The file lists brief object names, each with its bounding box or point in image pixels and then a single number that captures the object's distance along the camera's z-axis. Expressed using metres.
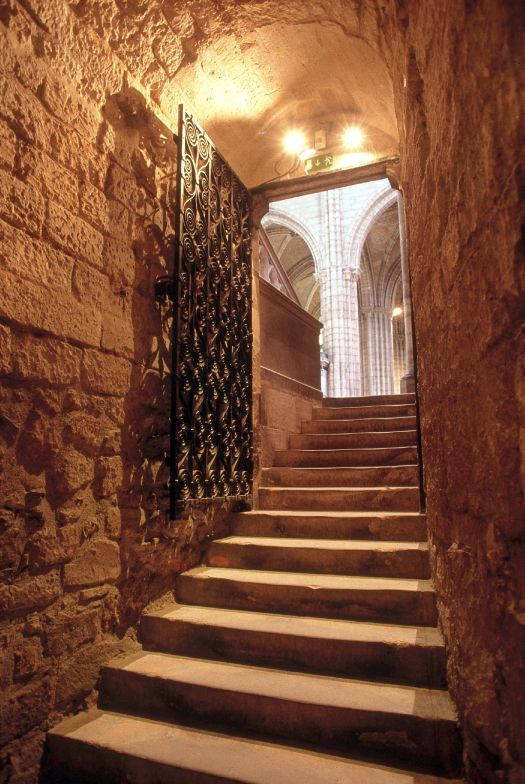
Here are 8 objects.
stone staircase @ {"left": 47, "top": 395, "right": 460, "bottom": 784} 1.65
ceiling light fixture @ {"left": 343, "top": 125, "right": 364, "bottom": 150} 3.87
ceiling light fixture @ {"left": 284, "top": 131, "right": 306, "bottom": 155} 4.00
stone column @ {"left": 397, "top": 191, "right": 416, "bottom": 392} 6.81
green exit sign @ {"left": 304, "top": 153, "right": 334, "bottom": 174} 3.95
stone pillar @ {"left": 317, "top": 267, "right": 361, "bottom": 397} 11.27
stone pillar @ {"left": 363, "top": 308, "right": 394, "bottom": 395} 15.75
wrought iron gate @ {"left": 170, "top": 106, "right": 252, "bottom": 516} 2.76
